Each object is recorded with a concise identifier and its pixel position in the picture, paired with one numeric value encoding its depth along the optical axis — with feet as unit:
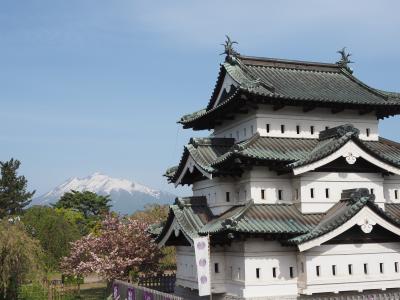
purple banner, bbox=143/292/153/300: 79.09
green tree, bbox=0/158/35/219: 284.41
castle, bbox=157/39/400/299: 74.64
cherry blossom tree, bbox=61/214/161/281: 117.60
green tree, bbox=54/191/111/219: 337.52
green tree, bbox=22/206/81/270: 187.22
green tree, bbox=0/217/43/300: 96.27
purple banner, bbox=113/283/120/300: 101.28
